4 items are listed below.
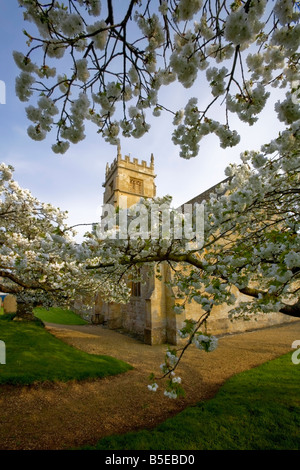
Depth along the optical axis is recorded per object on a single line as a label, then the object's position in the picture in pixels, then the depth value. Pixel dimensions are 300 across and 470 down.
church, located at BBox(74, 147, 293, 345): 11.66
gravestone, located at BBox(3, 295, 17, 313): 19.56
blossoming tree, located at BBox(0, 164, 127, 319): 7.57
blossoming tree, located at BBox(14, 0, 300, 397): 2.15
